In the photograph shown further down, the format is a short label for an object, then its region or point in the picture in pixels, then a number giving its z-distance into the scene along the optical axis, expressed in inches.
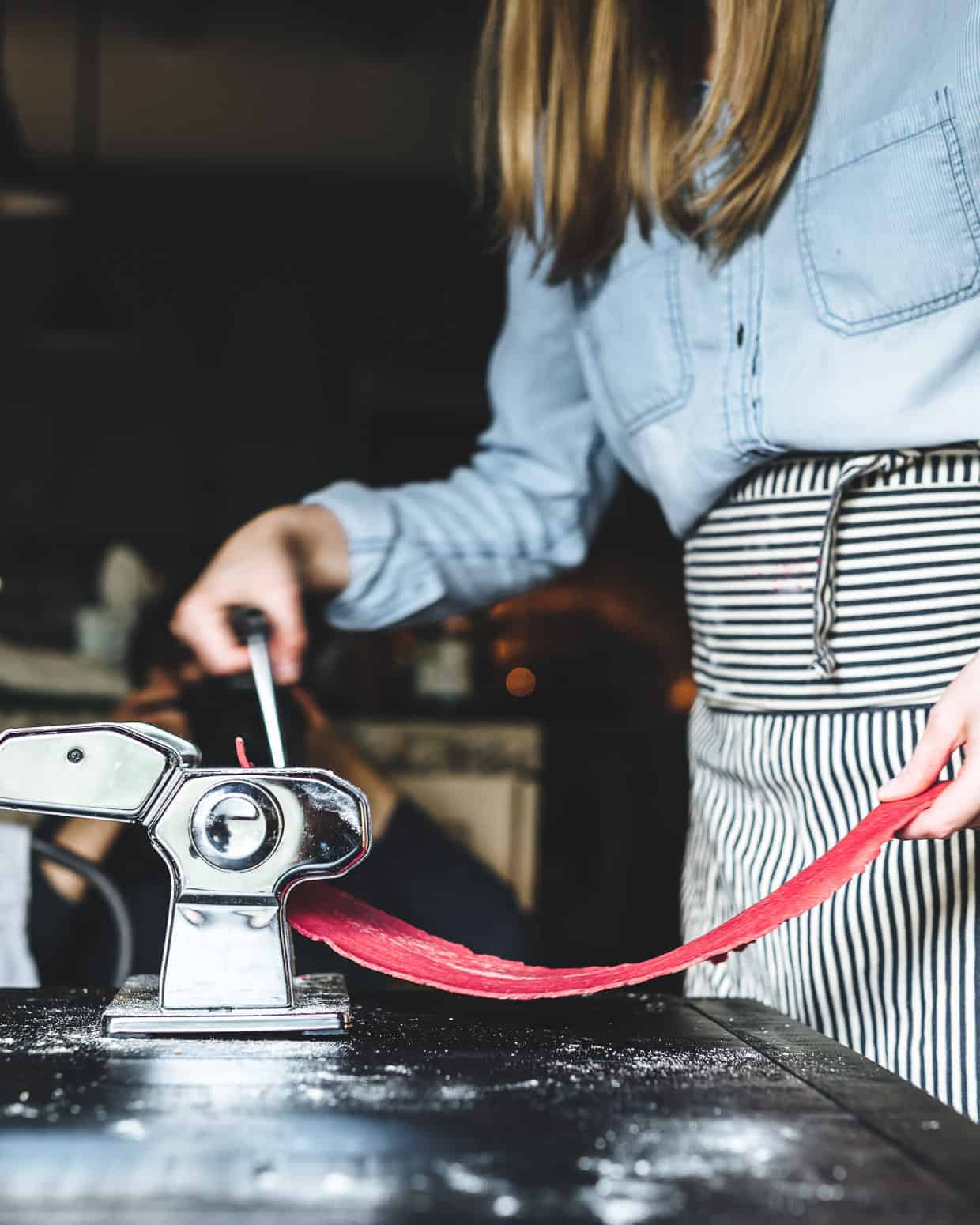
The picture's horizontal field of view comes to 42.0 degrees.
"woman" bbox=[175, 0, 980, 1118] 28.7
